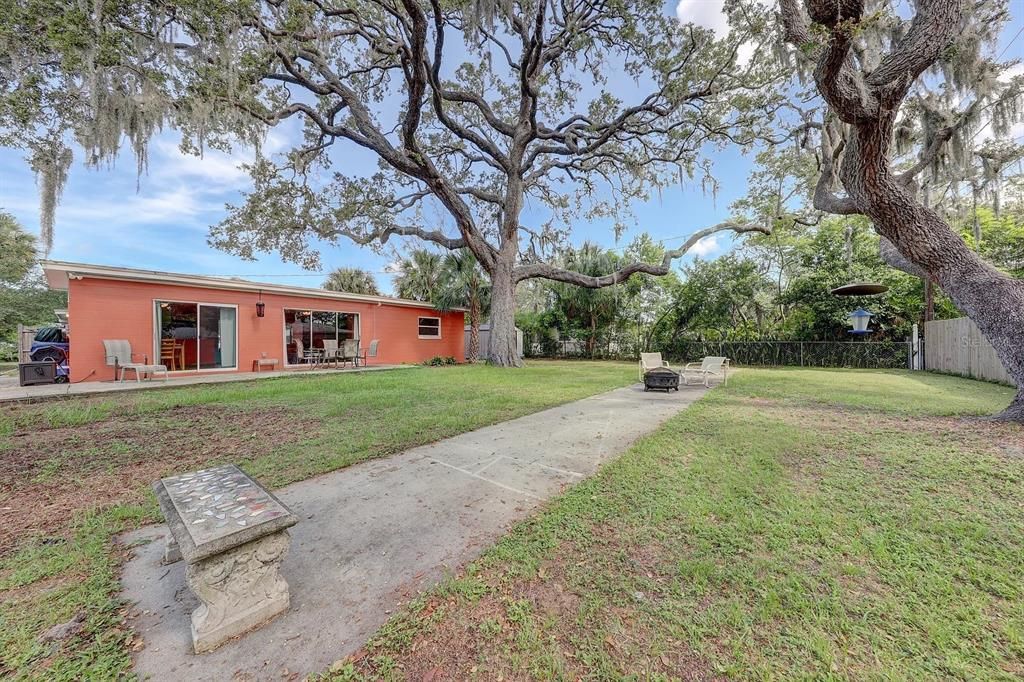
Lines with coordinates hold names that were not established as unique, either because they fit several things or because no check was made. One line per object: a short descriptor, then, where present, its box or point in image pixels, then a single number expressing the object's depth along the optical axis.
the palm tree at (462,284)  14.92
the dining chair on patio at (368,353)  13.23
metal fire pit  7.88
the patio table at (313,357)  12.35
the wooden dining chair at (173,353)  9.41
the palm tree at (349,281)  21.96
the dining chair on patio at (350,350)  12.46
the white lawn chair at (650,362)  9.32
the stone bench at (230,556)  1.47
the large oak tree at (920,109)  4.31
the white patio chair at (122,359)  8.24
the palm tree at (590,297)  16.56
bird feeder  11.20
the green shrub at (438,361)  14.50
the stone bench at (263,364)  10.80
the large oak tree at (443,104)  6.25
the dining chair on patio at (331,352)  12.03
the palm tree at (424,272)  15.45
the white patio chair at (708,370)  8.93
